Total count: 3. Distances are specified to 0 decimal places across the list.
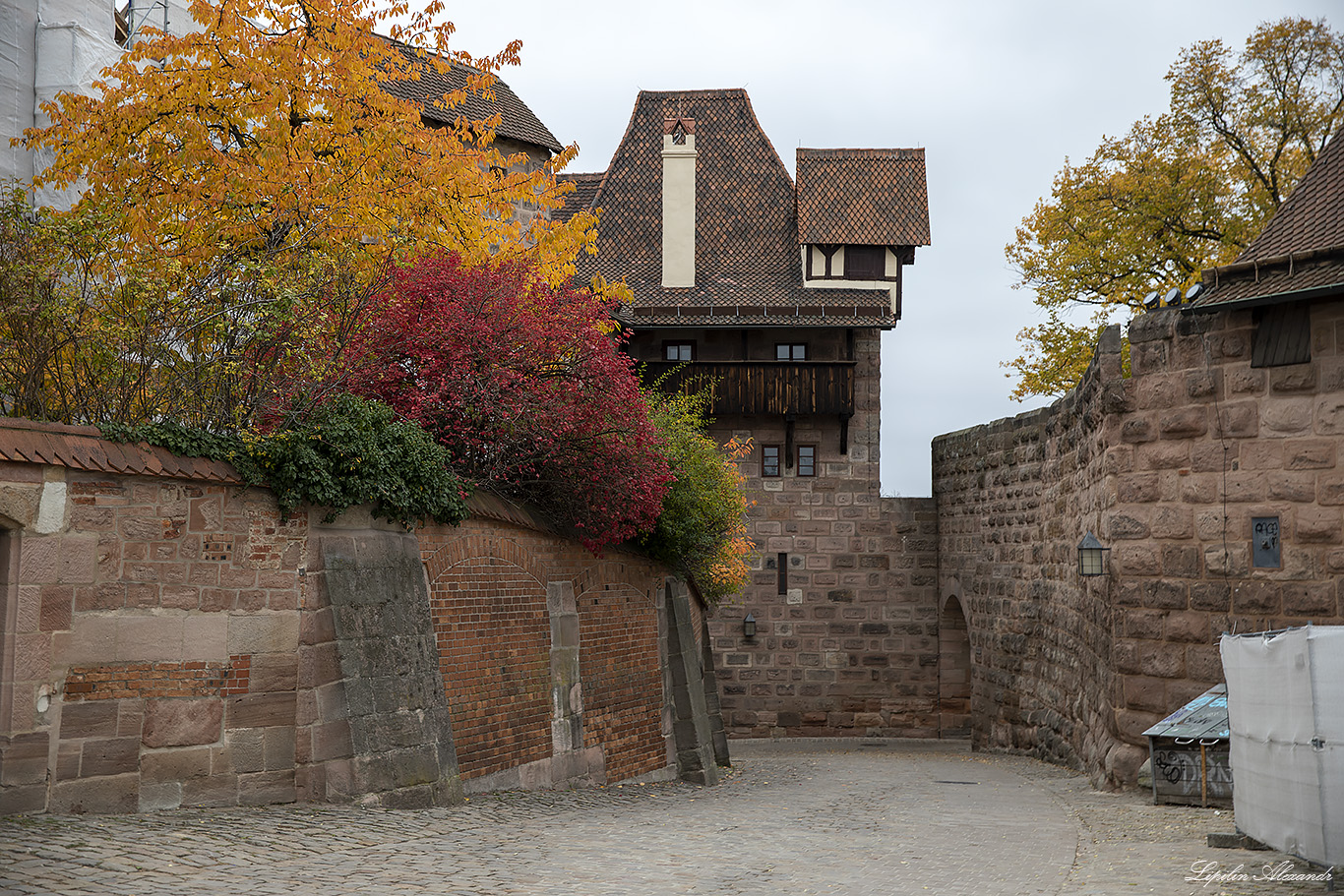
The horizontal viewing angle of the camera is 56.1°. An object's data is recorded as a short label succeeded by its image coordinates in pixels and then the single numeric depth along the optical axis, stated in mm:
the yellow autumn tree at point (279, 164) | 10906
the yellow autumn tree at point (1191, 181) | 23125
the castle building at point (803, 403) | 24859
